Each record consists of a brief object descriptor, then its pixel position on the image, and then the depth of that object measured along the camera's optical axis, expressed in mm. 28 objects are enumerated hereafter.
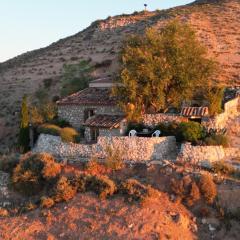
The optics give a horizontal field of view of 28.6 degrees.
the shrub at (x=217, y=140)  29266
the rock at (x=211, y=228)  23844
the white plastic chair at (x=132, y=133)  30819
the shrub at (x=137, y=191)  25109
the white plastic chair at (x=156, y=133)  30772
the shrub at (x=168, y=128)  30625
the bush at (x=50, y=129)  32438
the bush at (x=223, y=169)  26891
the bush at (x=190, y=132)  29547
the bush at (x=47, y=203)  25716
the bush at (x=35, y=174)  27953
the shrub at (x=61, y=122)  35031
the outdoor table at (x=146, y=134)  31353
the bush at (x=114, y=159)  27953
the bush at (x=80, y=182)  26359
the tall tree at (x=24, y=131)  34250
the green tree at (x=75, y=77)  43531
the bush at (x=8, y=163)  29656
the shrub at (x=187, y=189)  25250
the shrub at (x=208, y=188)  25094
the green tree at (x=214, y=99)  32656
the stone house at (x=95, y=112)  31781
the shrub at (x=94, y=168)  27891
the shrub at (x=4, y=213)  26030
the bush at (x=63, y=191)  25891
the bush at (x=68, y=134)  31109
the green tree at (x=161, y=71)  32281
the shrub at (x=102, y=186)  25641
